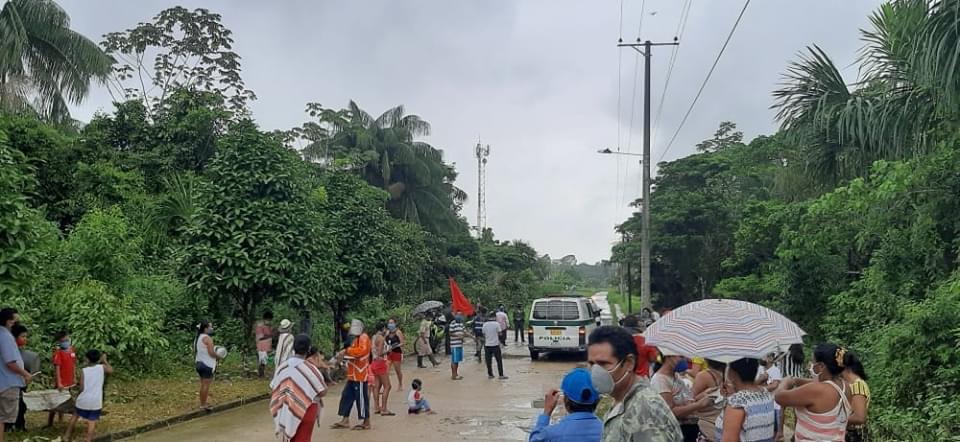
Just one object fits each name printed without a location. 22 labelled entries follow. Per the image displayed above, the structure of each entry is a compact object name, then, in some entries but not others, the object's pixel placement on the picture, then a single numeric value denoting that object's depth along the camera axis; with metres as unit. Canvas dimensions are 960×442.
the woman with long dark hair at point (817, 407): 4.91
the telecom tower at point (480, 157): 71.06
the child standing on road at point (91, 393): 9.17
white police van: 22.78
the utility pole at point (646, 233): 23.39
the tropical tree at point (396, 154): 40.66
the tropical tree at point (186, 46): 30.55
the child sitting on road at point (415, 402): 13.01
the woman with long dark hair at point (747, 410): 4.52
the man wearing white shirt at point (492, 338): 18.62
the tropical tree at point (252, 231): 15.78
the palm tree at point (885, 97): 8.52
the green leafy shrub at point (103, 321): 13.98
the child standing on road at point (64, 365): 9.99
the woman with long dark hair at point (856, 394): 5.90
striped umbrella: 5.37
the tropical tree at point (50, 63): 20.73
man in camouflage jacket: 3.50
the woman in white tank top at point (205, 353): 12.12
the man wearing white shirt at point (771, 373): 5.50
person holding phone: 3.71
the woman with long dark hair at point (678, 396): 5.54
